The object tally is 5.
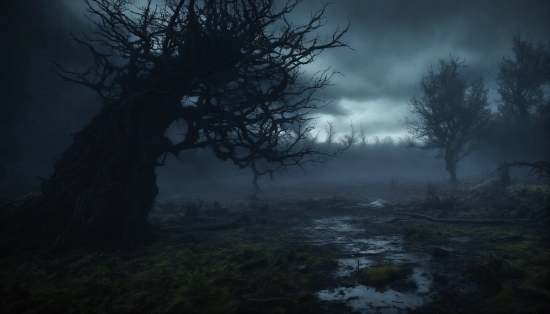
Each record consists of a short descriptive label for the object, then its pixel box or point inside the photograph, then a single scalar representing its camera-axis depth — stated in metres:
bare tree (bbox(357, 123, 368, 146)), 67.26
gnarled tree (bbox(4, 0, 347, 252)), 7.69
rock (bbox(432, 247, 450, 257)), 6.71
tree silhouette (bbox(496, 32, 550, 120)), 27.11
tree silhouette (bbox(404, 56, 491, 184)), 28.30
